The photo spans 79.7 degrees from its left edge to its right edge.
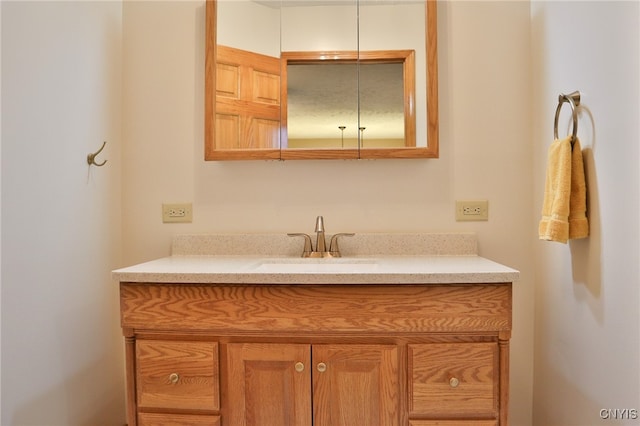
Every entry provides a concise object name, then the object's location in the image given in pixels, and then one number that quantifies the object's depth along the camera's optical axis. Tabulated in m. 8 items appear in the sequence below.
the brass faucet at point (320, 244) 1.50
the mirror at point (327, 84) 1.55
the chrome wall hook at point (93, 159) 1.43
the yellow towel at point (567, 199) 1.14
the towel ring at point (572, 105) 1.20
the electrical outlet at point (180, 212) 1.64
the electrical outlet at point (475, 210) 1.57
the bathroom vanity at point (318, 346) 1.06
